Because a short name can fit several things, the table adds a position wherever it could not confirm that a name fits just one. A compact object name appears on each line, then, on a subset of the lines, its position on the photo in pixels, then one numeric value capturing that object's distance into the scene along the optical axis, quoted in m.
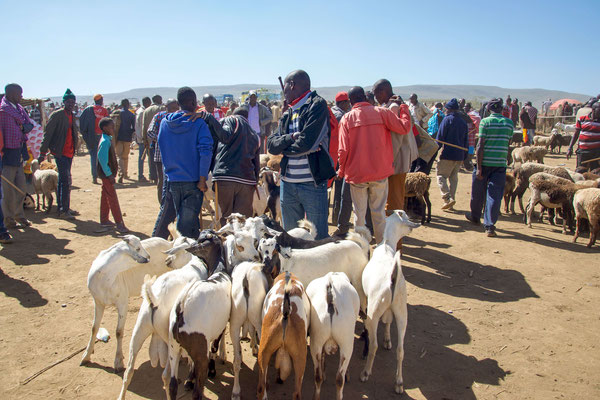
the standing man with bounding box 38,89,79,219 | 8.63
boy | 7.72
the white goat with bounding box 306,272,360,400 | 3.33
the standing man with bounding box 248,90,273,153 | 12.82
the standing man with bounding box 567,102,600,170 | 9.42
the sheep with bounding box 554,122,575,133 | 22.72
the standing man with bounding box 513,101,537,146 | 18.78
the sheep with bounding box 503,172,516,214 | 9.91
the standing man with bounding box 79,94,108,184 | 10.86
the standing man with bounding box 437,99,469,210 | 9.38
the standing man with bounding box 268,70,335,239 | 4.82
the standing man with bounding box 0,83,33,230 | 7.53
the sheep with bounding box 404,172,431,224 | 8.76
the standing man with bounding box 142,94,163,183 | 11.62
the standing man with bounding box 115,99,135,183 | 12.71
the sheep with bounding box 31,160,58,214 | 9.69
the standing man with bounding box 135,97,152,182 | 13.03
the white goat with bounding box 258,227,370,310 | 3.95
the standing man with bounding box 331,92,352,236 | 7.80
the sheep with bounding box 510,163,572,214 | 9.94
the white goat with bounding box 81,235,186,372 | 3.99
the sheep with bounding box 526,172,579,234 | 8.40
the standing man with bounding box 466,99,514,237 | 7.98
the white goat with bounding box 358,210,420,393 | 3.78
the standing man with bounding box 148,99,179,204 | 7.92
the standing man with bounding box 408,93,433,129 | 13.22
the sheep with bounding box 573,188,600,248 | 7.47
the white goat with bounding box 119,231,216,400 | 3.44
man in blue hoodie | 5.36
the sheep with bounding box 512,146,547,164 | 14.34
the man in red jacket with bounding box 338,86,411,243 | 5.68
